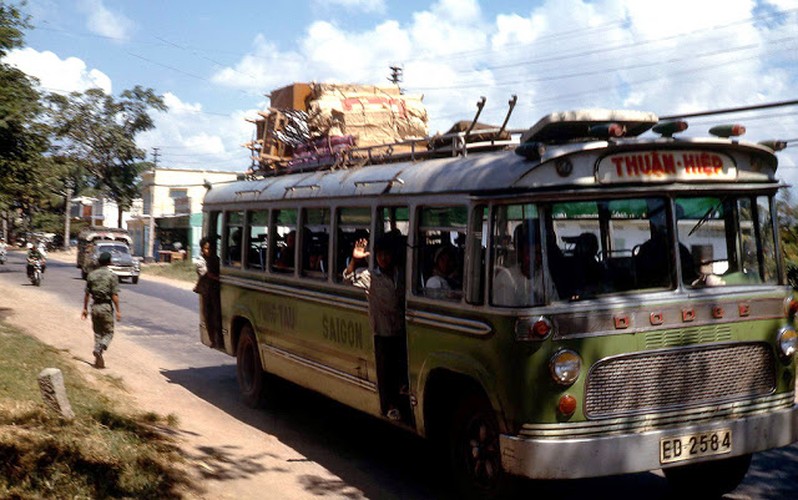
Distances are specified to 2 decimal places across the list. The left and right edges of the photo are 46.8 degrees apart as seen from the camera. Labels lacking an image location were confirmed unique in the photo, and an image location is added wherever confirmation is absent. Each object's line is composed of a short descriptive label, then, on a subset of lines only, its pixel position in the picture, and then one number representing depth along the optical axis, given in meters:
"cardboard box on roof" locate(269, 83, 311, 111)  11.02
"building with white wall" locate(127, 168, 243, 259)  72.44
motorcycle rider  31.61
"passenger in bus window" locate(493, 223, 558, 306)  5.70
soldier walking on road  12.93
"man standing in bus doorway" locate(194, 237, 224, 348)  11.64
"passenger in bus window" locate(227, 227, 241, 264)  10.95
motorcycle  31.53
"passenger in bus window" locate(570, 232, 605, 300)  5.81
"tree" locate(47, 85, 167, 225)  54.44
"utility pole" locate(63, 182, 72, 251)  75.75
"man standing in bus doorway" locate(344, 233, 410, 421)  7.26
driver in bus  5.95
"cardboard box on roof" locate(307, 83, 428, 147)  10.09
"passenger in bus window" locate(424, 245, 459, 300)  6.52
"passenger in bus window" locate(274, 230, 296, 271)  9.39
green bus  5.62
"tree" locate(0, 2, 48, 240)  16.73
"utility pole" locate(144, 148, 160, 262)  67.75
